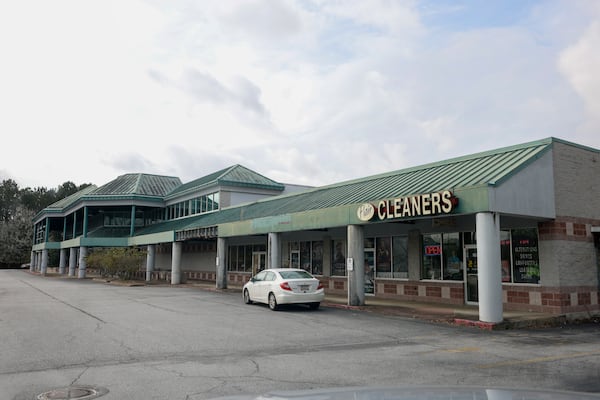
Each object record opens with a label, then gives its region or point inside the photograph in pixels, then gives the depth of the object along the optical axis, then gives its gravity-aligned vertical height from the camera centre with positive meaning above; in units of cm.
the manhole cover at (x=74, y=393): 643 -180
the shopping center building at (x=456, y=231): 1464 +125
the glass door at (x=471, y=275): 1839 -50
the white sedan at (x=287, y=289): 1722 -100
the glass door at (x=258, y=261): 3138 -4
